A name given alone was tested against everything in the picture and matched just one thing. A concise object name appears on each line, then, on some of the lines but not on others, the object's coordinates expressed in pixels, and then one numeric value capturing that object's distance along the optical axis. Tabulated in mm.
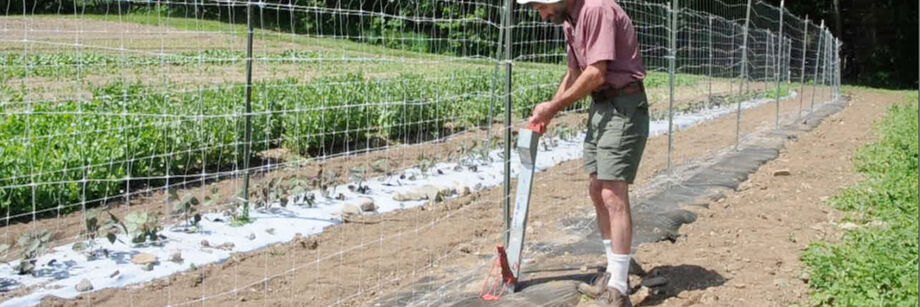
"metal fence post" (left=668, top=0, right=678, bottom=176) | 7405
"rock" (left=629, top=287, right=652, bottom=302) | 4355
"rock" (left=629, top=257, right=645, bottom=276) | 4673
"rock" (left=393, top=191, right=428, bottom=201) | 6661
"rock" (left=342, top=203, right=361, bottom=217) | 6127
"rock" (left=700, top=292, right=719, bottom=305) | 4324
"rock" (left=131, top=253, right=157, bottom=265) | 4801
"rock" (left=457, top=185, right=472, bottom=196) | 7070
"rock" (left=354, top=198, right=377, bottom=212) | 6268
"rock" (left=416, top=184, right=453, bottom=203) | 6723
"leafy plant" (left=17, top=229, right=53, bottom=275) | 4465
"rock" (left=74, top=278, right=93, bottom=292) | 4375
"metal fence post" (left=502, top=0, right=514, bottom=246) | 4348
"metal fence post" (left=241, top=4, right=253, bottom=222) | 5617
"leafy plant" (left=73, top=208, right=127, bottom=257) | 4785
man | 3848
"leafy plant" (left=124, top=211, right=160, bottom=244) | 5012
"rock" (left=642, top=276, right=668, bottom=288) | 4508
